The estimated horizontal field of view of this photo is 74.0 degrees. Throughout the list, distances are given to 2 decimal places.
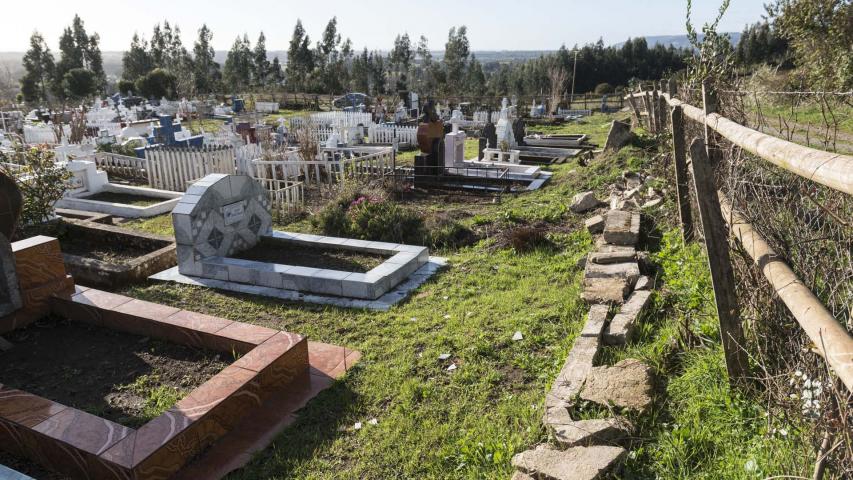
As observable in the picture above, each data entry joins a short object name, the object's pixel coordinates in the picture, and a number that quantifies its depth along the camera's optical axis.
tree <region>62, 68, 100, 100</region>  39.75
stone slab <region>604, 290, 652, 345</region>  4.10
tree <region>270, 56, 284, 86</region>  54.00
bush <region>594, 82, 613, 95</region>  40.88
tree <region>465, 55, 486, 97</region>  38.28
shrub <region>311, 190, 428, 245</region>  8.16
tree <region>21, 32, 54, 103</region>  42.78
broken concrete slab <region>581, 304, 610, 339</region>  4.15
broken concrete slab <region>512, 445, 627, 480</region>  2.68
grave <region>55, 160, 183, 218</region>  10.50
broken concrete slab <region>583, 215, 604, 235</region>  7.16
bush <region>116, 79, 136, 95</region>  43.12
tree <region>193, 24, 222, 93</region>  47.22
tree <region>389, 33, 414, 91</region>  59.41
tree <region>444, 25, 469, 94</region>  47.92
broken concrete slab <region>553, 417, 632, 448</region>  2.99
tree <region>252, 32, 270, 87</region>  56.03
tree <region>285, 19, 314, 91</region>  46.62
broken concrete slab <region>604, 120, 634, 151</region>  12.57
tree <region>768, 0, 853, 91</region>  13.13
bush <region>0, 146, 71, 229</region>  8.39
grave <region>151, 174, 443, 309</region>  6.26
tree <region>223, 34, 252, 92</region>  48.09
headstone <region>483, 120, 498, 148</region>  15.83
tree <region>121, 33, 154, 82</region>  52.68
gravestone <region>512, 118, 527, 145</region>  18.36
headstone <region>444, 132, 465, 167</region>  13.75
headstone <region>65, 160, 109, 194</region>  11.65
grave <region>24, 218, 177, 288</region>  6.86
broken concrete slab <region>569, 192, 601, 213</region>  8.55
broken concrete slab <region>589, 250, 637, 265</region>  5.46
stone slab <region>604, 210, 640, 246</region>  6.05
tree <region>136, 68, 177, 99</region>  40.56
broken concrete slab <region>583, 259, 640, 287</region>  5.06
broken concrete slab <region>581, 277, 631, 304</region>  4.80
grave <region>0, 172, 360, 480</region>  3.36
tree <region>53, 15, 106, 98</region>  53.53
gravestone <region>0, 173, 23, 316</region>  5.21
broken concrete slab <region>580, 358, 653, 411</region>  3.26
